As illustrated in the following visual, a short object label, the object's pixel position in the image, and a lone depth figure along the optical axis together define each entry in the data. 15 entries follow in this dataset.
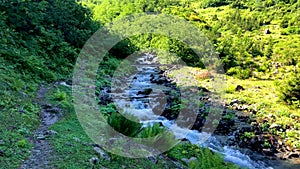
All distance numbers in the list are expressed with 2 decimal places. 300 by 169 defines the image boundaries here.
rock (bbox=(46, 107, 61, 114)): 8.59
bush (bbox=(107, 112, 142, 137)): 6.78
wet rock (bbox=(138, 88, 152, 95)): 19.31
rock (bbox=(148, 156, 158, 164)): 6.50
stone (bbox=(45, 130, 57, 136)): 6.68
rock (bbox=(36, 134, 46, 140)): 6.32
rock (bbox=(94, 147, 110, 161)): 5.83
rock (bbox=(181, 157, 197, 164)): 8.09
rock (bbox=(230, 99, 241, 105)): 18.45
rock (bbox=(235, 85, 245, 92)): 21.71
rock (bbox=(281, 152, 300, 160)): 11.30
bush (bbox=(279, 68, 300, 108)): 18.09
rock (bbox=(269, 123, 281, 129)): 14.02
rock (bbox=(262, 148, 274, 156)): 11.55
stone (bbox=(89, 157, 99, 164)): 5.48
